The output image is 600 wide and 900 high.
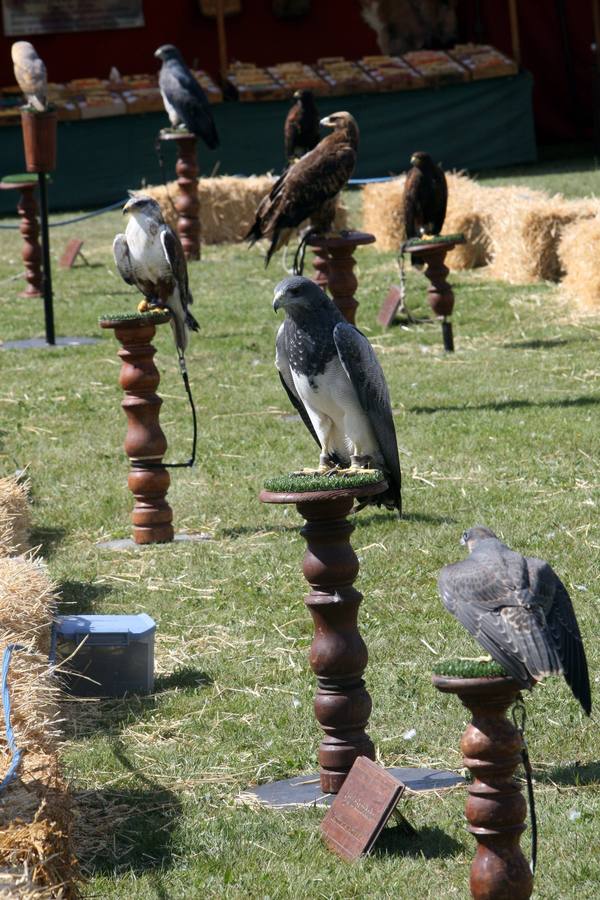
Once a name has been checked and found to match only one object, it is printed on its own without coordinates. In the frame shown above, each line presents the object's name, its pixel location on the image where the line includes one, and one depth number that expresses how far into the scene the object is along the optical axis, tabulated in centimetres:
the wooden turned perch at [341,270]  1786
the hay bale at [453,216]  2884
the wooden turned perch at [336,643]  860
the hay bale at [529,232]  2631
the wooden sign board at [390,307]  2395
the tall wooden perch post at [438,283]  2100
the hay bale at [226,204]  3312
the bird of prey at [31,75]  2131
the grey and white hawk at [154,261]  1516
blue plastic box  1059
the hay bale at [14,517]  1241
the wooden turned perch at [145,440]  1406
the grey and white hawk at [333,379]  967
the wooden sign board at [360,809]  793
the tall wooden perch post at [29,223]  2661
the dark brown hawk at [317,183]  1902
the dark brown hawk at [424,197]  2155
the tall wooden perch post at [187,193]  3022
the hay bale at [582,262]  2437
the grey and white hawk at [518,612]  724
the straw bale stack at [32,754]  666
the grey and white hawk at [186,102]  3003
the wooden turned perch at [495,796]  672
